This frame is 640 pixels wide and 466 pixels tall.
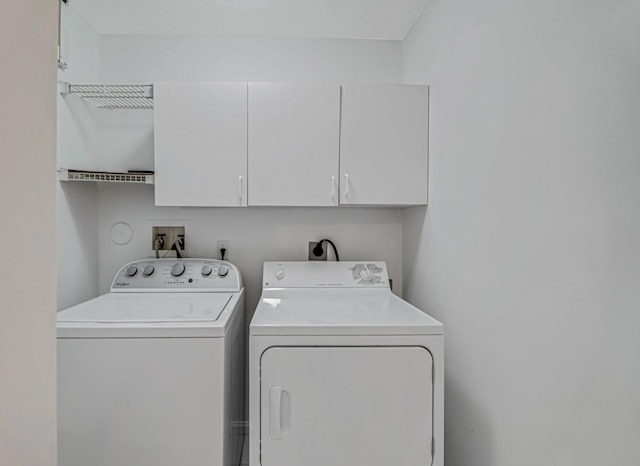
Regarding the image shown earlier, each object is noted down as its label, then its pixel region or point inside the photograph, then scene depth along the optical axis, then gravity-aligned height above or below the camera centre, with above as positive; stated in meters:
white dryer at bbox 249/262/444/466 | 1.30 -0.63
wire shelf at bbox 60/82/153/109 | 1.87 +0.74
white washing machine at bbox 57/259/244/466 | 1.31 -0.64
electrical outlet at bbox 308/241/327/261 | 2.27 -0.16
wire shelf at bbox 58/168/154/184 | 1.84 +0.26
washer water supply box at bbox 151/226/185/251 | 2.25 -0.08
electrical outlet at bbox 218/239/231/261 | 2.28 -0.14
